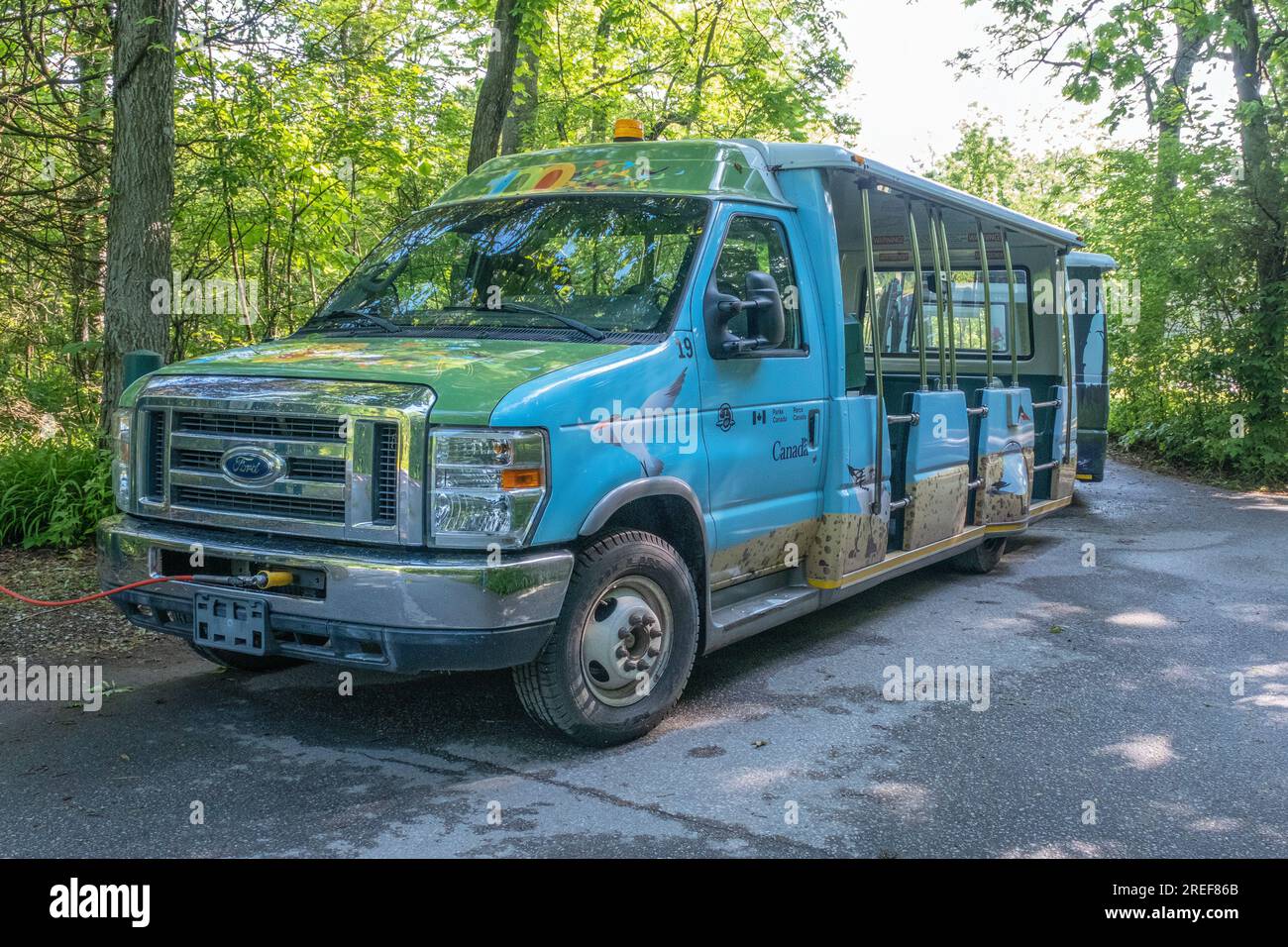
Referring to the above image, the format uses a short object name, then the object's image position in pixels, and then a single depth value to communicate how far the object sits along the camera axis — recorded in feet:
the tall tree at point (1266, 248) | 48.91
